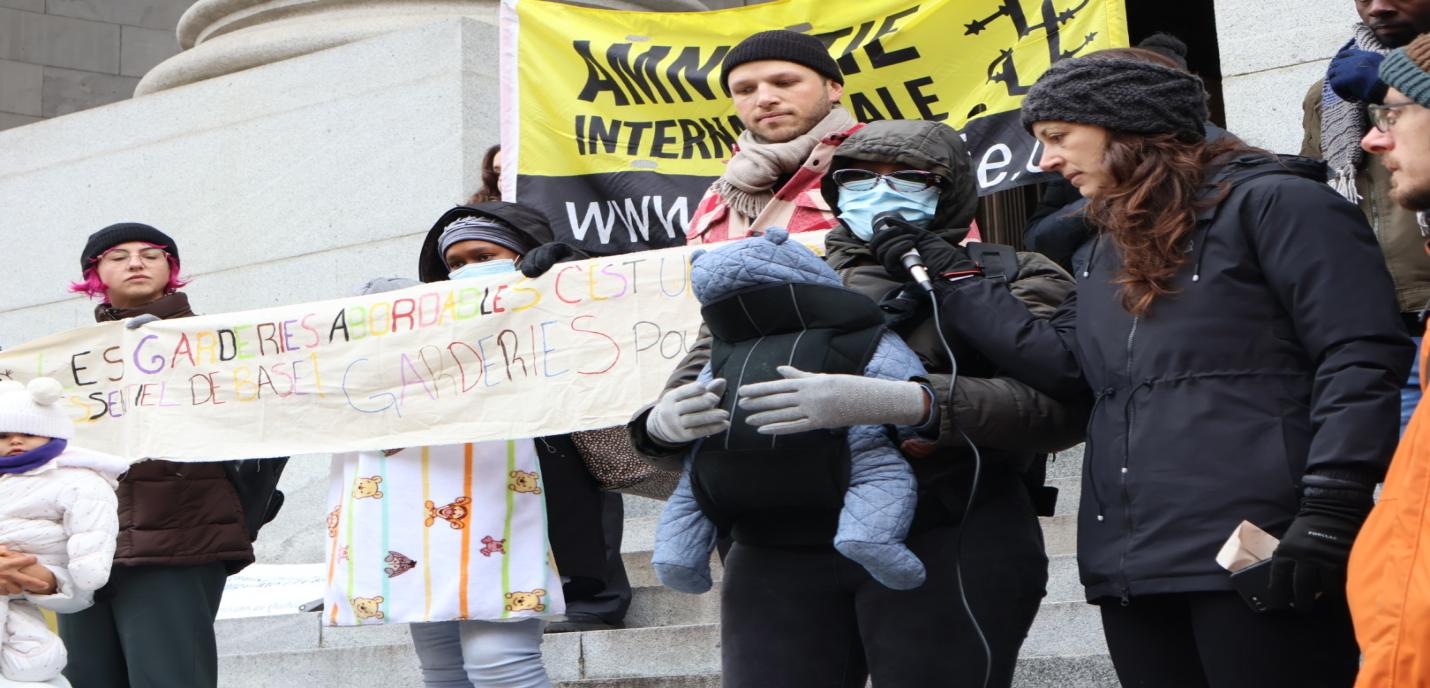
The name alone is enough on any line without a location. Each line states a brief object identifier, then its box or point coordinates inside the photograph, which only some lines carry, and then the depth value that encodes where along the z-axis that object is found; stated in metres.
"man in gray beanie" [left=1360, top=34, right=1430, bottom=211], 3.05
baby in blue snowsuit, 3.59
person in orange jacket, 2.56
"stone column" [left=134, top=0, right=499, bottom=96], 9.90
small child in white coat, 5.11
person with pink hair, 5.26
